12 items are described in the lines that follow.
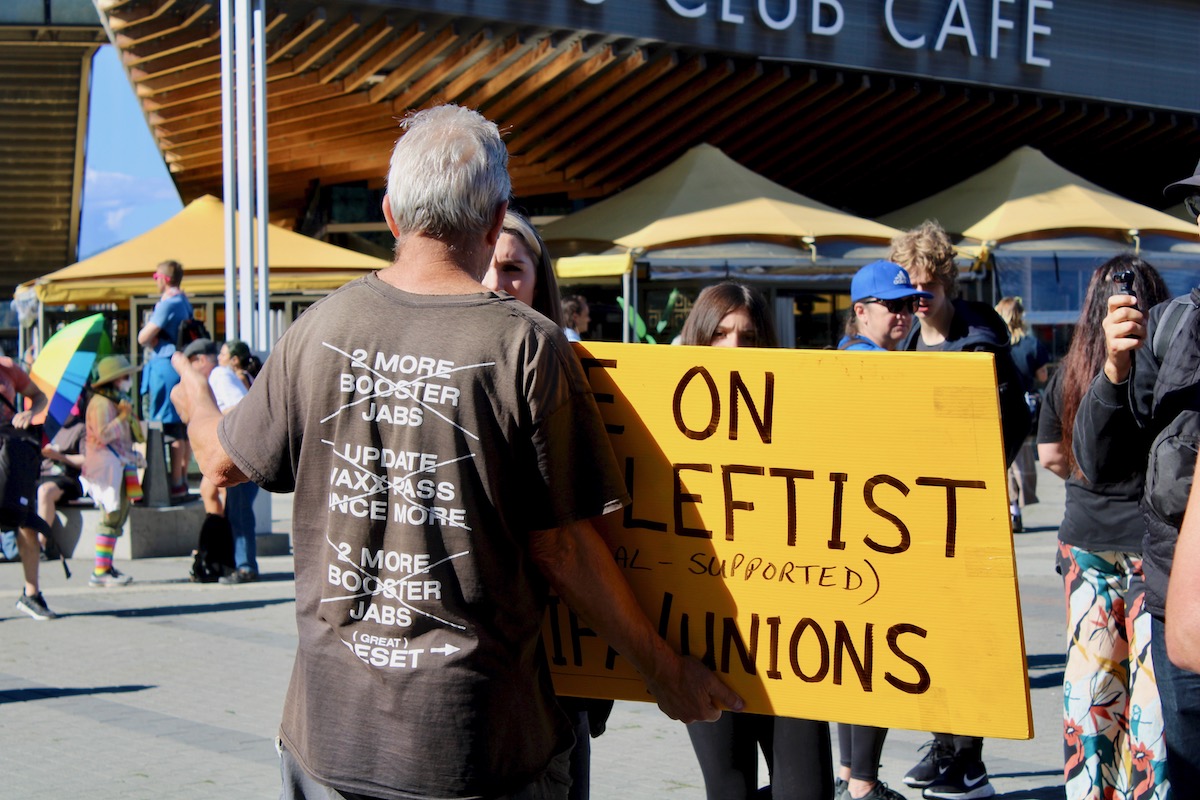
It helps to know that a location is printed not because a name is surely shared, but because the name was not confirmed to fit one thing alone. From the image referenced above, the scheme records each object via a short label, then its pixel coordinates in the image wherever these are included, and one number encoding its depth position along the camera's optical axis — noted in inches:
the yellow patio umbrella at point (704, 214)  600.7
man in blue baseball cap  180.4
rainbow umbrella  350.9
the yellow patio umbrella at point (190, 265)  579.8
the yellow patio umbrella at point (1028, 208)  657.6
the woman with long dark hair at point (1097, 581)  163.3
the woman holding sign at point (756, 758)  137.3
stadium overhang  654.5
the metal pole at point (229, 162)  460.4
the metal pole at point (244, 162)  461.1
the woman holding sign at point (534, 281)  116.8
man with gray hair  86.7
